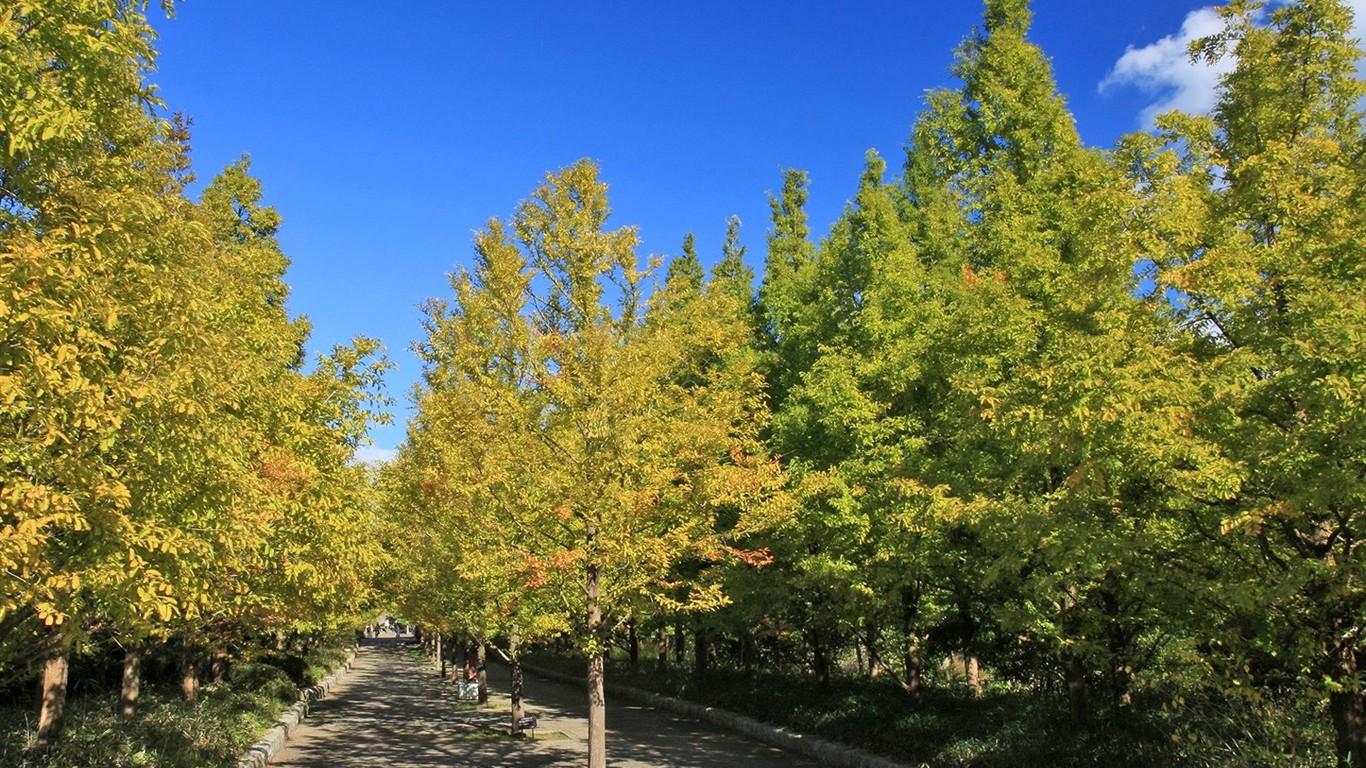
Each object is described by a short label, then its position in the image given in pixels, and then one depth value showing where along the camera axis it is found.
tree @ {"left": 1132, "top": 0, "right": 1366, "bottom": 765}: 7.02
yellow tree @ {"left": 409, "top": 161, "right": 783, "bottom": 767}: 11.80
